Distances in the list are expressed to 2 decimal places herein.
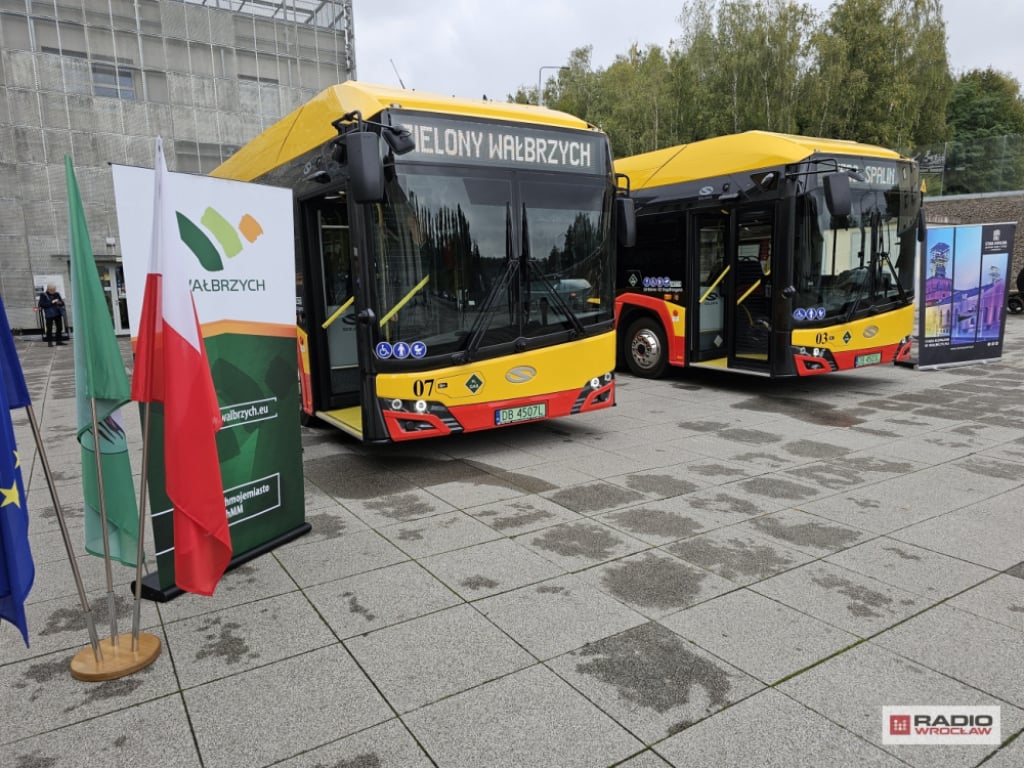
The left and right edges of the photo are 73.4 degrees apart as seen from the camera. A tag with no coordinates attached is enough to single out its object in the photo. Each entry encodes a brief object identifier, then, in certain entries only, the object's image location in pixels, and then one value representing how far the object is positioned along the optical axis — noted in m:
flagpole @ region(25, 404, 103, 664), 2.93
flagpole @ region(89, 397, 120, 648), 3.22
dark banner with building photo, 11.02
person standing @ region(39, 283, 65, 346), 20.16
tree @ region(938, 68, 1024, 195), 25.94
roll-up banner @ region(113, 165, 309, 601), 3.56
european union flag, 2.73
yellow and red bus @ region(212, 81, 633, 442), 5.80
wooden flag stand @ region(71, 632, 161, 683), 3.06
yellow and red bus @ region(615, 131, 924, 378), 8.77
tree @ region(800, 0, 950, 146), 29.91
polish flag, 3.09
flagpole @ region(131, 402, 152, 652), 3.22
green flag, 3.07
